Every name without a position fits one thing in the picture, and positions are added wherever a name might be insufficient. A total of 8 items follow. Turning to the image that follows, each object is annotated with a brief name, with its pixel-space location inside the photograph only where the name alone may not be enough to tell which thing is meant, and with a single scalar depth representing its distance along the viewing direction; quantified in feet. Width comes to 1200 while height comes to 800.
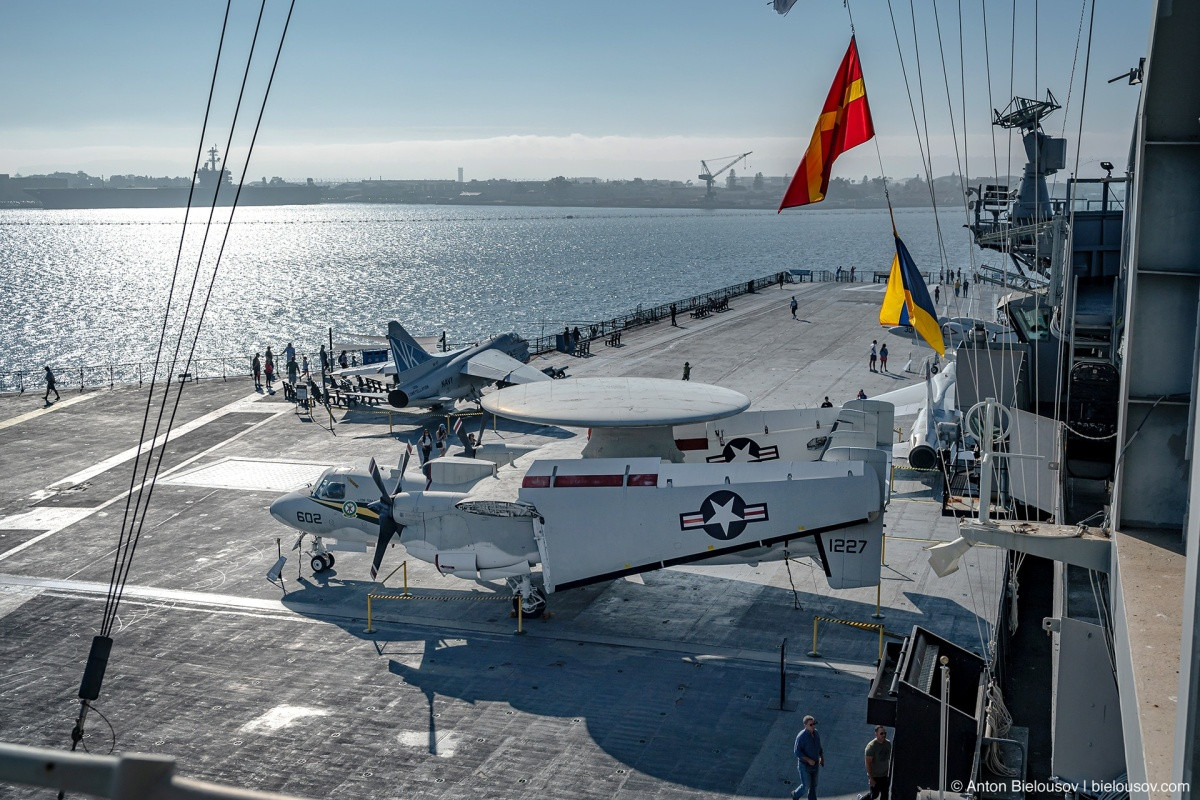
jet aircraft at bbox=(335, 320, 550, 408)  133.69
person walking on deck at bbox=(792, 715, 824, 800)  48.80
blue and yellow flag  63.67
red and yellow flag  62.23
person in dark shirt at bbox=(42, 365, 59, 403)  149.31
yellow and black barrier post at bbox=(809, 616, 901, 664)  67.10
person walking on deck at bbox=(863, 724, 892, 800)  46.26
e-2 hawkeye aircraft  67.56
